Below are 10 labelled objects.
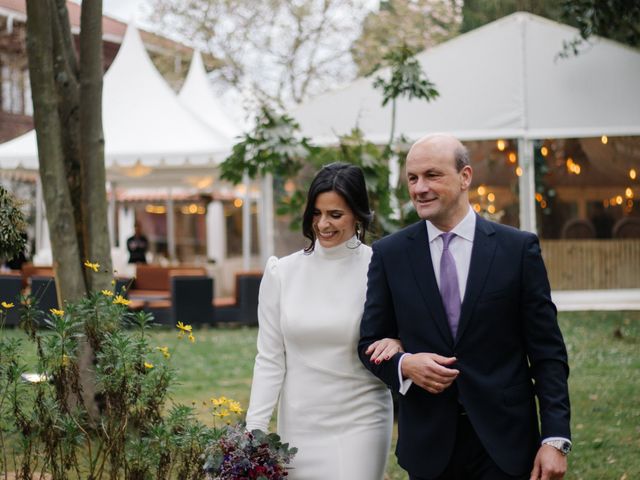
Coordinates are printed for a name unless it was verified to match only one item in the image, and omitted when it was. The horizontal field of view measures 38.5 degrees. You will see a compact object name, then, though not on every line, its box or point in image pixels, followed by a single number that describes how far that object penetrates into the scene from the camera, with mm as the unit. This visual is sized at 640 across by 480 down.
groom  2979
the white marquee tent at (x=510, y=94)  16859
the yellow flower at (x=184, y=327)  3941
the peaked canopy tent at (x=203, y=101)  20830
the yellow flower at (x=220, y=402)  3932
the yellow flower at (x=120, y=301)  4191
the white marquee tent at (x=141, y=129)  17422
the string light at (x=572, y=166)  18438
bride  3453
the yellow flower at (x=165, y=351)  4134
